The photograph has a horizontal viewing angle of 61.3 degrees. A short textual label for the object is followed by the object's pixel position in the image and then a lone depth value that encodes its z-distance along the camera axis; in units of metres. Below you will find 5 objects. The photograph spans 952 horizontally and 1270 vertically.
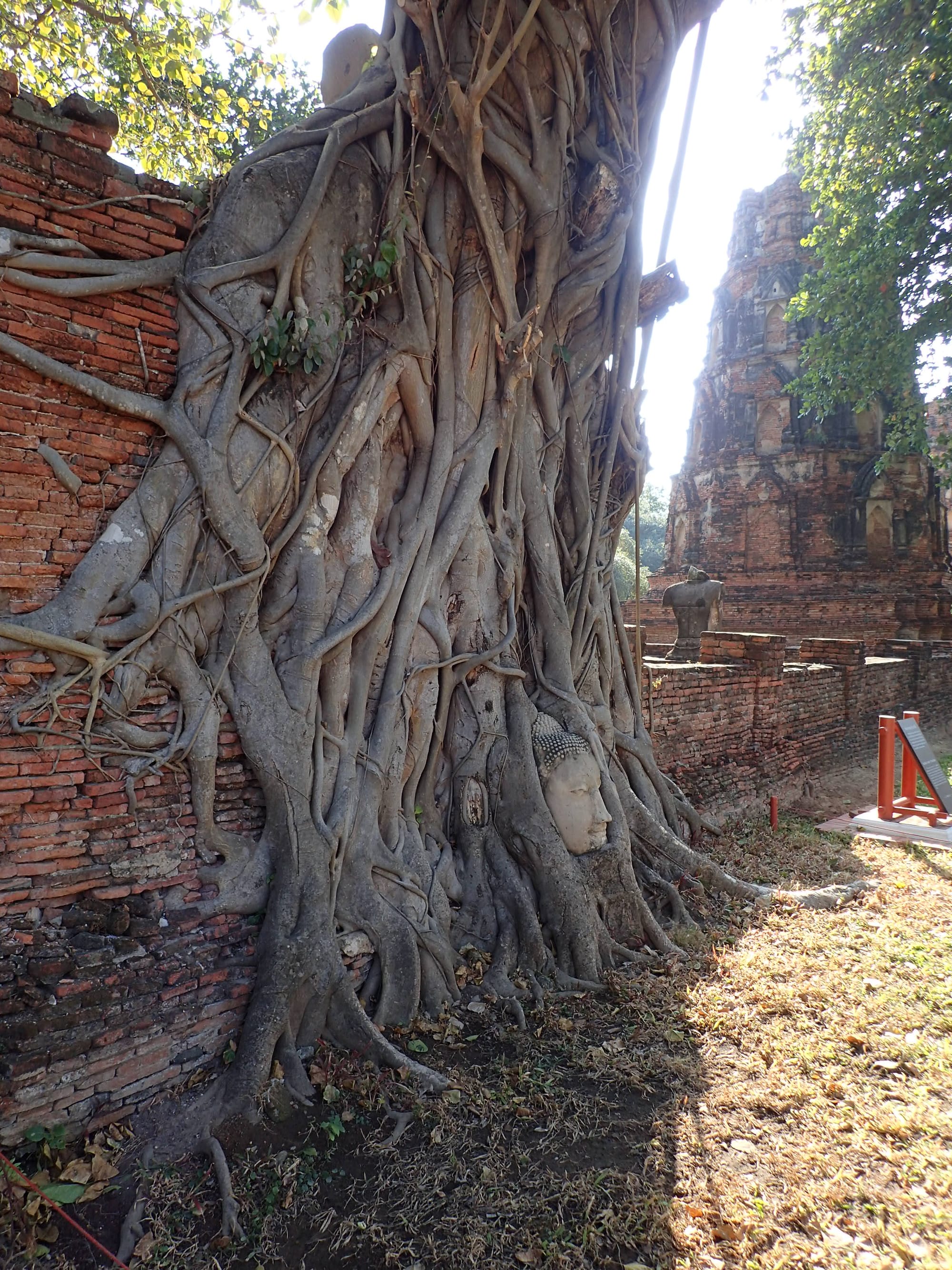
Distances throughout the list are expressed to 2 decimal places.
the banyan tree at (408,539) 3.10
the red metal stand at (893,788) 6.49
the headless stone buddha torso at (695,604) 12.27
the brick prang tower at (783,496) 18.02
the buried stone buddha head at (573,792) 4.10
